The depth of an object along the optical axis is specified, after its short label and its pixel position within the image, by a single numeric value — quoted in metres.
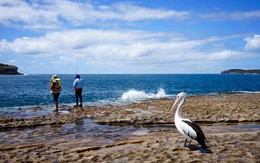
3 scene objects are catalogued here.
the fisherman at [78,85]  17.26
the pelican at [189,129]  6.90
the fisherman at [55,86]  16.48
